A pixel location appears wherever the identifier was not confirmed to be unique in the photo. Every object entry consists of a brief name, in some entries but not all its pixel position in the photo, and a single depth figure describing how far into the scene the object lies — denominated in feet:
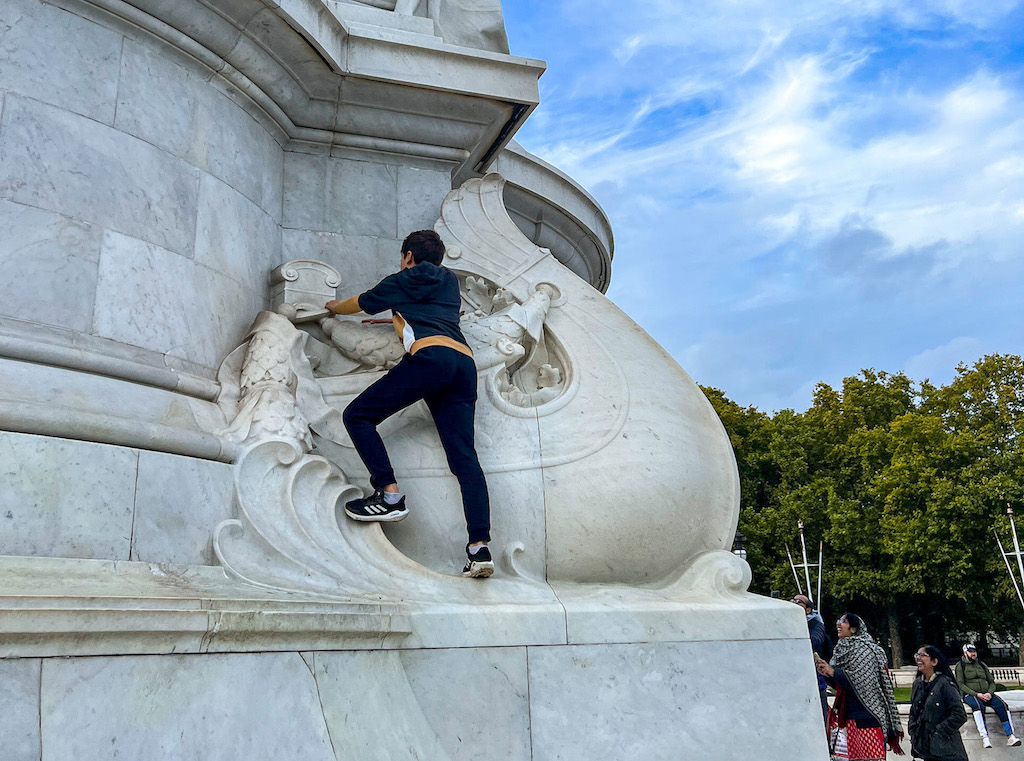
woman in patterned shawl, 20.38
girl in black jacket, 22.47
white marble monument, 11.16
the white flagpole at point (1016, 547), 82.77
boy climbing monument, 14.88
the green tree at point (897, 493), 88.48
